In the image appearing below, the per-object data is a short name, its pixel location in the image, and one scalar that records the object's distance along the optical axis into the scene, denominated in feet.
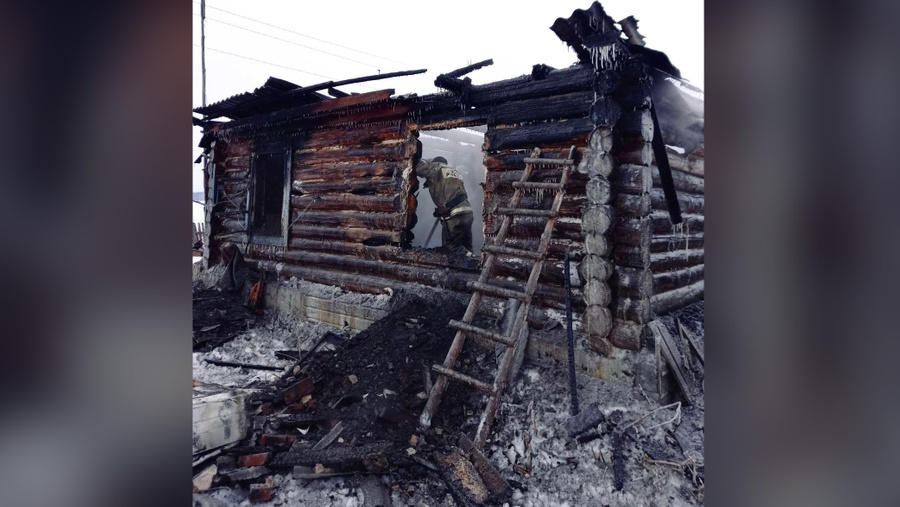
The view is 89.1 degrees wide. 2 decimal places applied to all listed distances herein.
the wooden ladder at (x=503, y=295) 15.52
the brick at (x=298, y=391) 17.76
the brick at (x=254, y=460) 14.16
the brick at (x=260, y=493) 12.80
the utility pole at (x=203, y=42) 59.41
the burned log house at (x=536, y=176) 16.76
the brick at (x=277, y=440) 15.38
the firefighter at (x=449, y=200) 27.04
